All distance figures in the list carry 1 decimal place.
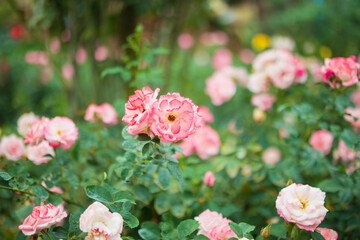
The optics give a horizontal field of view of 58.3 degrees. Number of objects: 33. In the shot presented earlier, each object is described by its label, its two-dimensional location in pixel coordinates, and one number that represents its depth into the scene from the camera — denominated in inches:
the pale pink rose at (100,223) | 28.5
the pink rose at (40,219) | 28.9
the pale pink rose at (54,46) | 97.1
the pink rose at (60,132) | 36.9
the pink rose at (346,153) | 48.5
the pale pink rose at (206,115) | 61.3
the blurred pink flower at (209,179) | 44.5
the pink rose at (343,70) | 38.8
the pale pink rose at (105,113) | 46.5
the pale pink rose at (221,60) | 138.9
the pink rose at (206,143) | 54.8
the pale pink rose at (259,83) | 56.1
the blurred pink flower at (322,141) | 54.8
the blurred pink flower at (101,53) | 104.5
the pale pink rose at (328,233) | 33.1
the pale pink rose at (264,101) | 57.6
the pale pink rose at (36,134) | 37.6
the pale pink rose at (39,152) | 40.1
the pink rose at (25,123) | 44.0
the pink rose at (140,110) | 29.0
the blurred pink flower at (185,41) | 126.3
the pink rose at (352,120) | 50.1
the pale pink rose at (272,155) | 71.9
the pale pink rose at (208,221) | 32.9
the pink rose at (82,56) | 118.4
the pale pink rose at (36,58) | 104.4
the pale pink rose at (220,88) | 66.6
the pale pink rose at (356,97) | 72.0
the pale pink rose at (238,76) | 71.7
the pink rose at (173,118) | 28.8
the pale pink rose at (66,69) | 110.6
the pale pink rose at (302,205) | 29.2
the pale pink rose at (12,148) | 41.3
